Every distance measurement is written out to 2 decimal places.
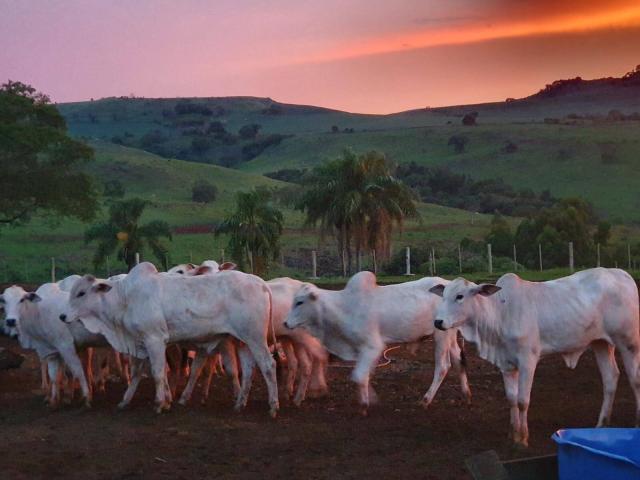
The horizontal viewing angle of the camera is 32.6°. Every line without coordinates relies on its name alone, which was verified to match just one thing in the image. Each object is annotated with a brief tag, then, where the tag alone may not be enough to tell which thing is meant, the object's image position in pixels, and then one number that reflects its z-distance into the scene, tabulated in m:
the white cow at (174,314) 13.71
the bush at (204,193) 74.25
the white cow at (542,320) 11.65
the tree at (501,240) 50.44
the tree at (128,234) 38.91
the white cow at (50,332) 14.53
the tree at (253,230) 37.50
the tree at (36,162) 38.72
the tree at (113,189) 70.81
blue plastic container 6.73
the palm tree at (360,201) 39.19
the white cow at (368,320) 13.91
